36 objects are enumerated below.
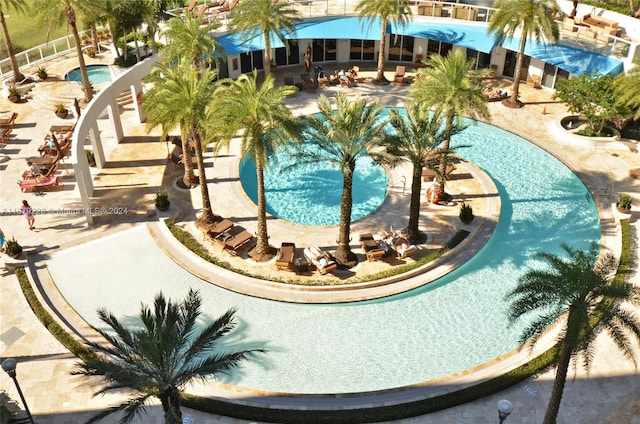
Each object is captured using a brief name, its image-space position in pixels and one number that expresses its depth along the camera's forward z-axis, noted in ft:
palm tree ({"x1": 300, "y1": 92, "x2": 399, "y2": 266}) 82.99
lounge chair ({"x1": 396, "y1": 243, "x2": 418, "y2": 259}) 93.15
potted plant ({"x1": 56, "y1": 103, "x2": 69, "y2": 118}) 131.75
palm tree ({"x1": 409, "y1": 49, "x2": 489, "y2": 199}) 97.45
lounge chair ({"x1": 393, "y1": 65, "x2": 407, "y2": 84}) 147.36
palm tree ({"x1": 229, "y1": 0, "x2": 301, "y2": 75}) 127.85
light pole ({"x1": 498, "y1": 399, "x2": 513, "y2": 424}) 55.72
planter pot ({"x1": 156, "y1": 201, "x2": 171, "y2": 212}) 103.51
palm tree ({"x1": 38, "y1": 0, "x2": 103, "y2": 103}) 121.19
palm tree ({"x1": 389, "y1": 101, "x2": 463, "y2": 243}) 88.63
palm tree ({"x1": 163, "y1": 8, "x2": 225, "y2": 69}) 115.85
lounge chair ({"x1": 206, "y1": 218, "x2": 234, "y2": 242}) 96.99
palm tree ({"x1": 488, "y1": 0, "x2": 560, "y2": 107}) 124.77
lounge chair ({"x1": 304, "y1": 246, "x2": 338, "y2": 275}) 90.38
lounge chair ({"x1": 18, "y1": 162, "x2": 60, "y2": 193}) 108.06
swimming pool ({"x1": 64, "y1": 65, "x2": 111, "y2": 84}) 146.55
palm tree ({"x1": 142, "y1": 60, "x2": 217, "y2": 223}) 90.07
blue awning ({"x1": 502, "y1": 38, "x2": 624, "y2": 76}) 129.08
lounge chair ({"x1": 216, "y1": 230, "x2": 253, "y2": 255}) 94.53
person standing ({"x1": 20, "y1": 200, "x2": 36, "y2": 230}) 98.27
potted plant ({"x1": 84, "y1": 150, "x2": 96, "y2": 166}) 116.47
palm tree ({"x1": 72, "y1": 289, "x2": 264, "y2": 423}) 56.92
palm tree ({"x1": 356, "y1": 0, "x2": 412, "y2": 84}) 134.41
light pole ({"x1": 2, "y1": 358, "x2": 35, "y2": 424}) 60.29
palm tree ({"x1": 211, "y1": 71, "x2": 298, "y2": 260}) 80.53
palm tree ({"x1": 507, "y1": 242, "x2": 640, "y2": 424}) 57.26
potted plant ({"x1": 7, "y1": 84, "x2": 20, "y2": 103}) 136.87
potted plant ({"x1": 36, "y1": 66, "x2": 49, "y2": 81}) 143.74
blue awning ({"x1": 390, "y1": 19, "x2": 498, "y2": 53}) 141.28
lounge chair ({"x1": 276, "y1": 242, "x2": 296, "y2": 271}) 90.59
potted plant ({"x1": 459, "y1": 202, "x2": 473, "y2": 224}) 100.63
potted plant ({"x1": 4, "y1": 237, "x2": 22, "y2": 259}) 91.63
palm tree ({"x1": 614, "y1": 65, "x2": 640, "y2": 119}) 108.27
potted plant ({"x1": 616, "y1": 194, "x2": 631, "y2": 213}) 102.53
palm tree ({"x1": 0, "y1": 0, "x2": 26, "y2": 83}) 134.72
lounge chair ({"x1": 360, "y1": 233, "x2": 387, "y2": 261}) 92.63
